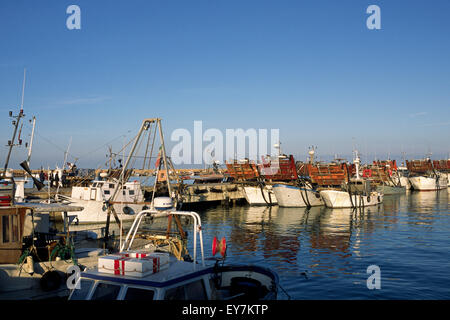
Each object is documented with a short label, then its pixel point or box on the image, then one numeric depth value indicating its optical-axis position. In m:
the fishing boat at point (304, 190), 61.16
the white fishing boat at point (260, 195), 65.50
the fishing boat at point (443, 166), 115.36
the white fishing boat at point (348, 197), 58.09
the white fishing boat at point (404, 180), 103.03
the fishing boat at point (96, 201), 42.41
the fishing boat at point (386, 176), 87.44
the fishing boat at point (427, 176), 96.25
